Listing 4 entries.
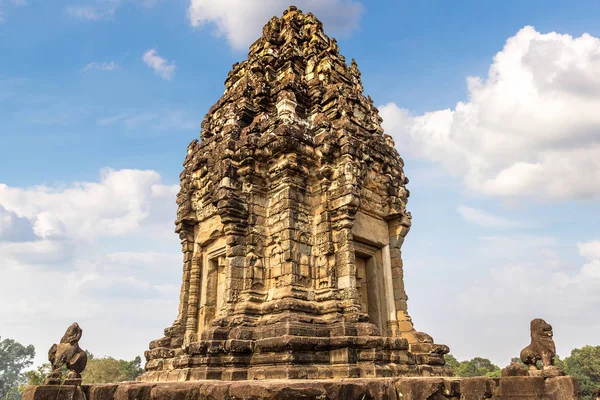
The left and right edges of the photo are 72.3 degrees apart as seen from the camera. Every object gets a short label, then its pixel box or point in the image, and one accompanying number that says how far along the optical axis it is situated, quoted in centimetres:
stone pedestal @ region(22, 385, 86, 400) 553
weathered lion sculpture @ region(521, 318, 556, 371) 618
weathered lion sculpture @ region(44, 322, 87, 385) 598
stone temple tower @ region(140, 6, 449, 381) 674
